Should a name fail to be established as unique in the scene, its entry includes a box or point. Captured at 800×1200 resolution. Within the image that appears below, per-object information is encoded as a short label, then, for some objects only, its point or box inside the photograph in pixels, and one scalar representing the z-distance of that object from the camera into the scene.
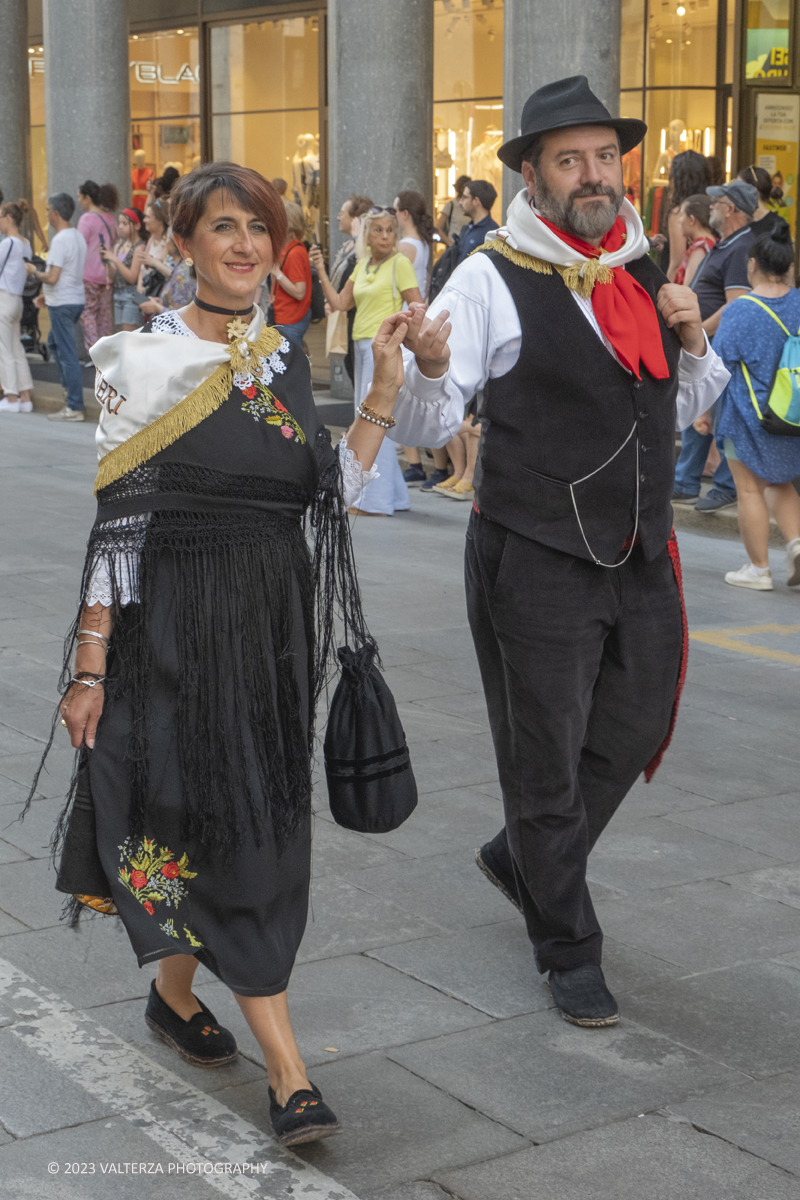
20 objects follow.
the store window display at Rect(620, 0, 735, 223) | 17.94
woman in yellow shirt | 10.12
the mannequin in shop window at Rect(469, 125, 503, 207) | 19.67
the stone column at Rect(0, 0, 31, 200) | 20.80
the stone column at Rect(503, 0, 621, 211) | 11.73
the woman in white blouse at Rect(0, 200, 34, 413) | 15.04
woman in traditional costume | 3.04
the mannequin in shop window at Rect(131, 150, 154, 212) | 25.11
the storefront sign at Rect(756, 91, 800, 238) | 16.23
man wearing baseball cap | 9.66
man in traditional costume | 3.52
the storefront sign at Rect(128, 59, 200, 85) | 24.66
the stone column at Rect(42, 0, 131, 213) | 17.83
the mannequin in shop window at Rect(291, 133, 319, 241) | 23.30
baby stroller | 17.88
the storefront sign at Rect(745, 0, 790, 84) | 16.58
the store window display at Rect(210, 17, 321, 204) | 23.17
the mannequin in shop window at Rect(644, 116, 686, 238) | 17.58
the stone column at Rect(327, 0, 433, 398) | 13.94
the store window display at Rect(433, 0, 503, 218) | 19.80
